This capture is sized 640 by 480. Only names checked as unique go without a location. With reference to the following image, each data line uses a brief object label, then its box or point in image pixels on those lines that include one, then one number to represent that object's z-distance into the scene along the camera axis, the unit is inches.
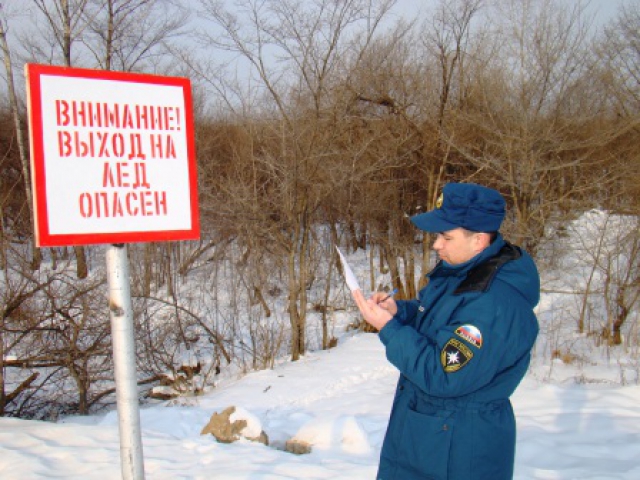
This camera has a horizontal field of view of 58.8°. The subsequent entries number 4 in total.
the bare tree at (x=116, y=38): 626.2
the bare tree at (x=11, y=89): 554.6
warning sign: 75.2
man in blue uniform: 79.9
